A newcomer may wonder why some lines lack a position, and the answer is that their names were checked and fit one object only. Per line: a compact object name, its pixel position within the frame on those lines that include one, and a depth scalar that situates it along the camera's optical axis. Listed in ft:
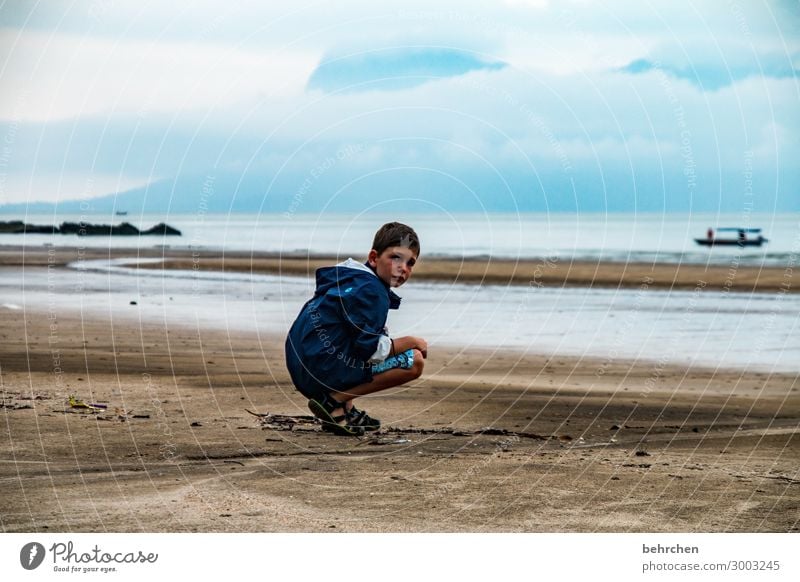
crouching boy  21.46
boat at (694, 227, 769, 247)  134.31
